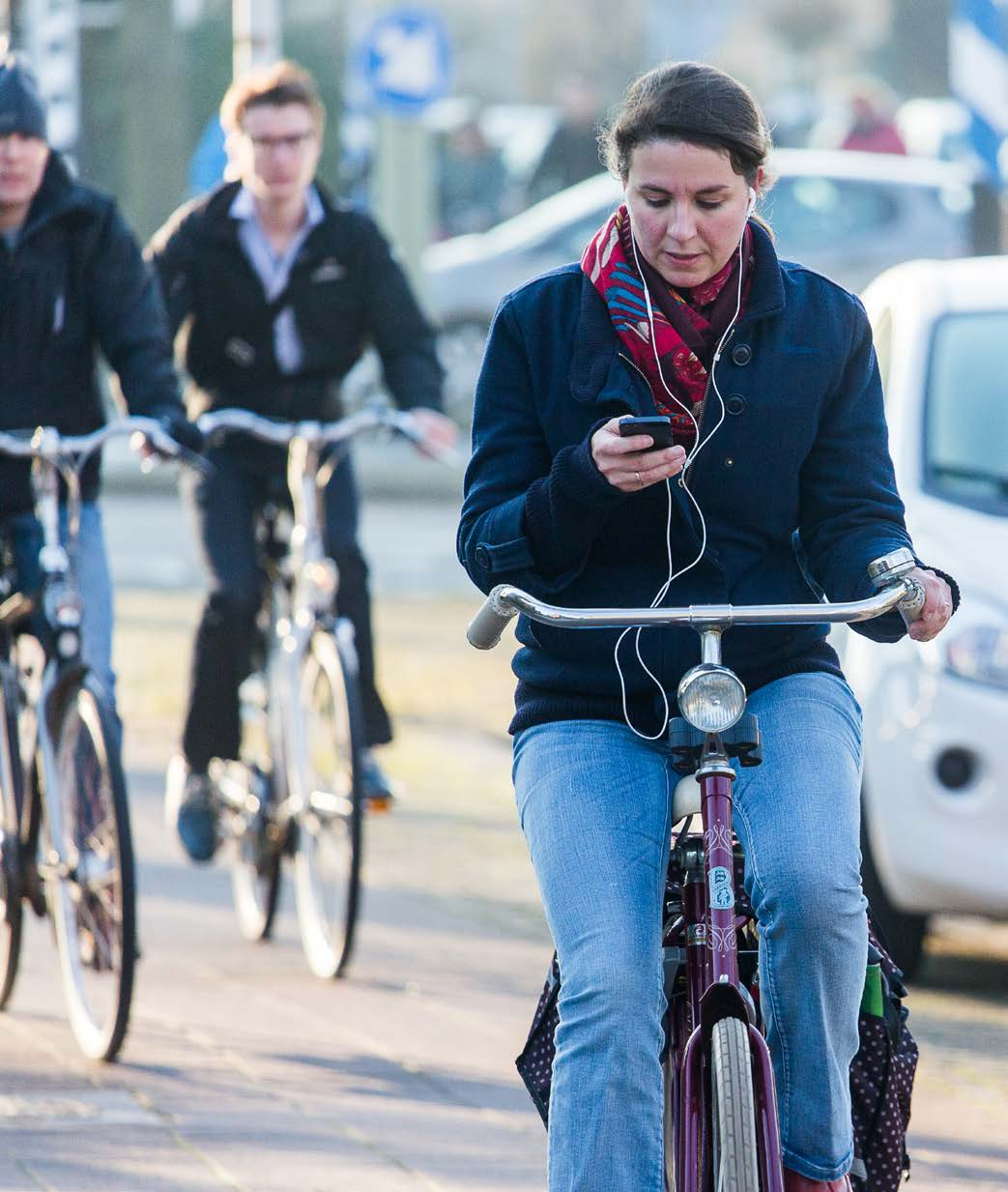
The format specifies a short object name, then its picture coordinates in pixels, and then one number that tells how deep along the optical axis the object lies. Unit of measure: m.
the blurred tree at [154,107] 47.69
